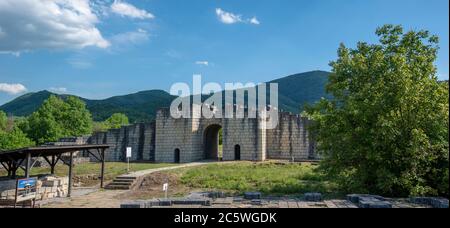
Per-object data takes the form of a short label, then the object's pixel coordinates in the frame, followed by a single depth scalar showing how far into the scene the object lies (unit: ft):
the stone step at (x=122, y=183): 71.46
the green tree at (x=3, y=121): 229.04
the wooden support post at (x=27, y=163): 52.16
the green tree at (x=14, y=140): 155.81
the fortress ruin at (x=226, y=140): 113.70
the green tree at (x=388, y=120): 48.14
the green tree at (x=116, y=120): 239.50
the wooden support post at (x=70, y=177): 61.69
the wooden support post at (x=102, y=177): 71.20
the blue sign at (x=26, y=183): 48.67
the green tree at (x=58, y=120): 174.81
